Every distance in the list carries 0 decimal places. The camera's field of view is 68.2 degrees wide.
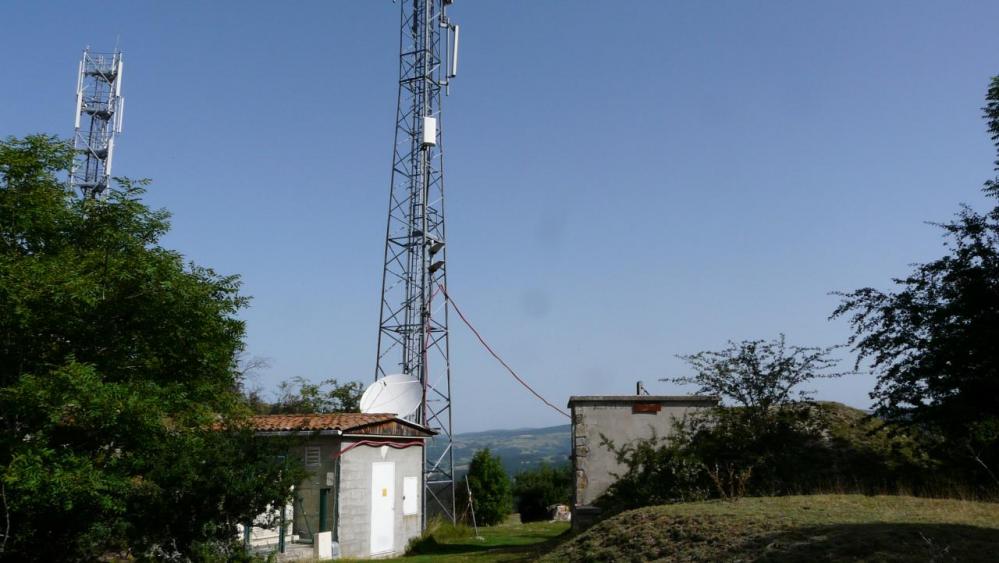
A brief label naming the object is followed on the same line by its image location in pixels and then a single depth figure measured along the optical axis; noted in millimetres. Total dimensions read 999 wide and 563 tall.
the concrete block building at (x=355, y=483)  19109
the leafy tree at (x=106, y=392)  11711
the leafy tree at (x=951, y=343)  14109
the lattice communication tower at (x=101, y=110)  33938
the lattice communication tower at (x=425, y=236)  25500
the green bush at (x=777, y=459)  13969
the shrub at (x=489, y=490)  35625
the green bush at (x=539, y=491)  41031
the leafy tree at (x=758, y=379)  16500
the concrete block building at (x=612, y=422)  18234
